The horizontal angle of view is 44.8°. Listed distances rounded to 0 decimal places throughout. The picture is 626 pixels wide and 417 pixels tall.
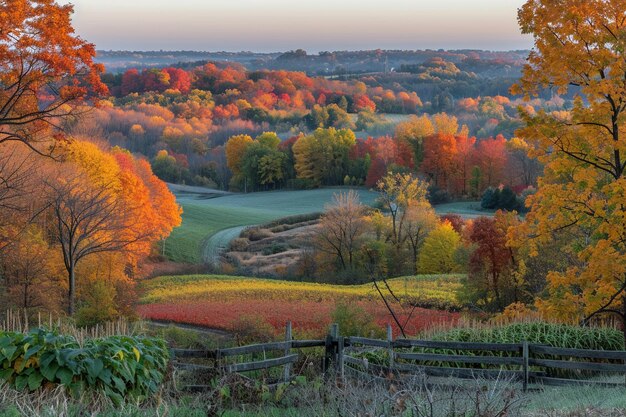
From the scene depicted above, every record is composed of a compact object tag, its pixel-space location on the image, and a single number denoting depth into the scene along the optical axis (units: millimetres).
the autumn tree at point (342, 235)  68938
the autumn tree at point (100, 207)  38438
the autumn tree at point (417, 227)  71688
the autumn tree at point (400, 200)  72188
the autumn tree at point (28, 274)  30969
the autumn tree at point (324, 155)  131375
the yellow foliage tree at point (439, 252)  66438
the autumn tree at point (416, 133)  123438
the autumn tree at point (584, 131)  16406
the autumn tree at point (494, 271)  35625
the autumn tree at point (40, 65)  21062
